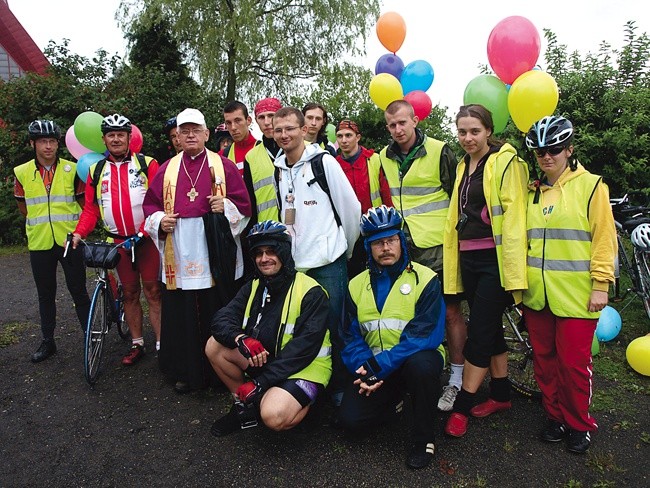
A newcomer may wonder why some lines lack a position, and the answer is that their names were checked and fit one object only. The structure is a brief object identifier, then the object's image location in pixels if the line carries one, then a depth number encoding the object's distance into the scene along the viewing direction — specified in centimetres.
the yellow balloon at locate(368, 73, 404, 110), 562
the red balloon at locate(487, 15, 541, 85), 385
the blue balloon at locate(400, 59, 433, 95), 595
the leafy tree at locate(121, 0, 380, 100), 1584
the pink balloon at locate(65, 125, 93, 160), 557
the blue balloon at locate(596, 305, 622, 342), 507
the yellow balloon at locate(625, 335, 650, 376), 438
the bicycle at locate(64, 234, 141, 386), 445
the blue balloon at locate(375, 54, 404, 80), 635
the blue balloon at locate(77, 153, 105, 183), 500
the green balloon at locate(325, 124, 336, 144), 731
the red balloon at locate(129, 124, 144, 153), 547
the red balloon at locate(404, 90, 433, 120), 573
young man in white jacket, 386
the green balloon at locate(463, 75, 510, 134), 398
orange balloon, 621
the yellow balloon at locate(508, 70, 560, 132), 355
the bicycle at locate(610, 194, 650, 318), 502
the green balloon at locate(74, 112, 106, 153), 496
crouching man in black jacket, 338
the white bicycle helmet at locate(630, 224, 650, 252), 478
